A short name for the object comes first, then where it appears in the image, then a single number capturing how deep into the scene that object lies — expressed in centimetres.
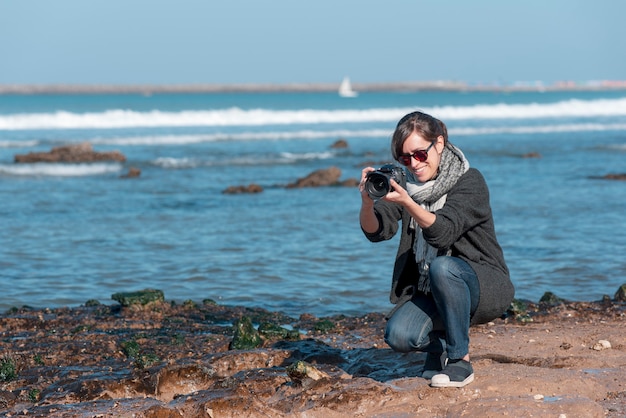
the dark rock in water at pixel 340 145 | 2812
